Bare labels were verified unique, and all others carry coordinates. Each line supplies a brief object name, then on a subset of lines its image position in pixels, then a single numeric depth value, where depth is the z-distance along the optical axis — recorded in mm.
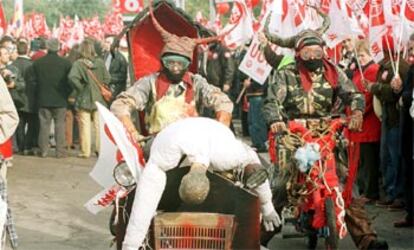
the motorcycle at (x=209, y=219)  6691
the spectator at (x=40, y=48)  19839
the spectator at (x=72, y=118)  17859
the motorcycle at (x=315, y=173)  8484
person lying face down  6578
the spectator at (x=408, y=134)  10852
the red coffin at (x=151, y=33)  9172
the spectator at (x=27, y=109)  17766
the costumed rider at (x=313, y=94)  8859
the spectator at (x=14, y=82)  14781
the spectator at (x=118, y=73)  18234
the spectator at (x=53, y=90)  17469
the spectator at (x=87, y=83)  17266
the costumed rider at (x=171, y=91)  8039
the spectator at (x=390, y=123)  11547
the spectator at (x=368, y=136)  12419
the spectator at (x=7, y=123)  7895
